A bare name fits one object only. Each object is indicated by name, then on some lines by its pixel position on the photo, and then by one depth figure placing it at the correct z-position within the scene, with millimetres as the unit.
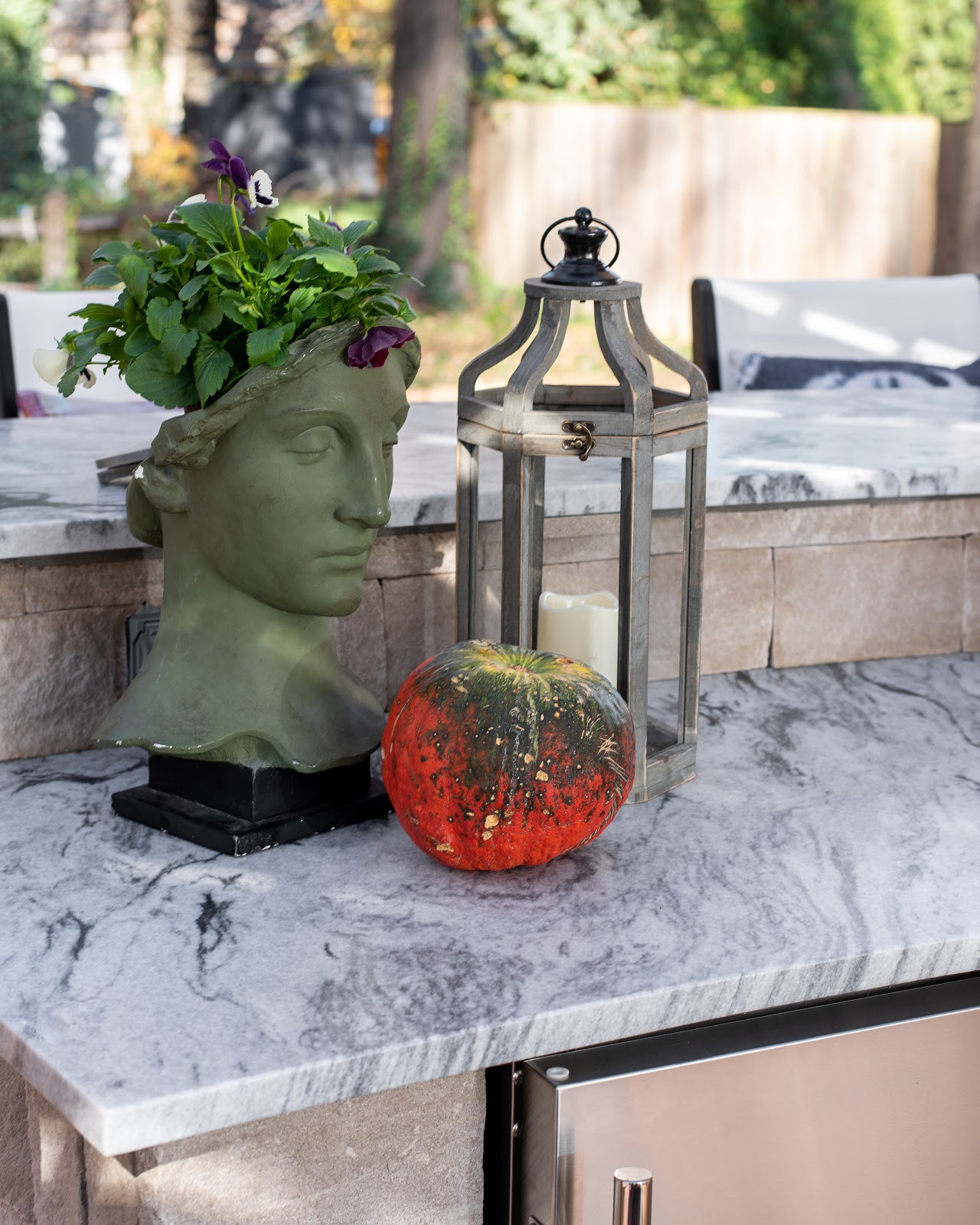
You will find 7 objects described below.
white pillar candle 1364
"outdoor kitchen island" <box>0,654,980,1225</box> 927
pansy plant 1097
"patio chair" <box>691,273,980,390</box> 2941
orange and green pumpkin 1110
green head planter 1135
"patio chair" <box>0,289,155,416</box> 2572
